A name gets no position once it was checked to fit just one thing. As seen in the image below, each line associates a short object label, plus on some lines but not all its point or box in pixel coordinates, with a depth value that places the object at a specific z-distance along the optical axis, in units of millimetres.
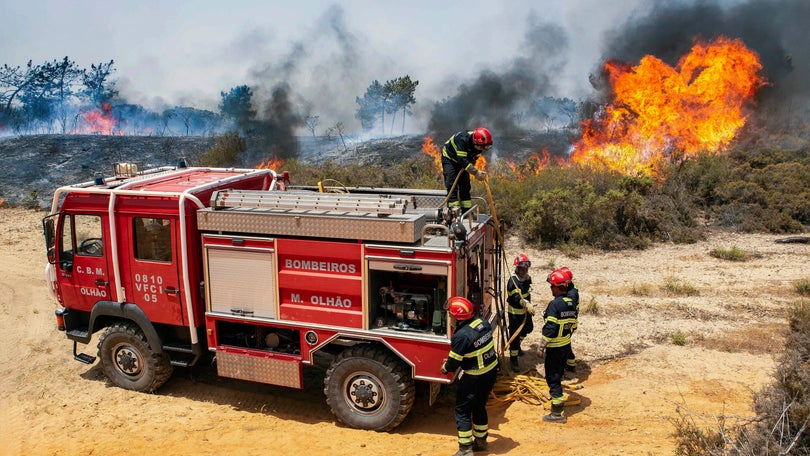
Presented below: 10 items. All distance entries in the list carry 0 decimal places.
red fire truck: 6477
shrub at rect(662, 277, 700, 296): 11461
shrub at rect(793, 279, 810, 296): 11305
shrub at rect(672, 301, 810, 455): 4770
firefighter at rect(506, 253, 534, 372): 7992
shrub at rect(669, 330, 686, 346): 8945
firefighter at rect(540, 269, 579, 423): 6801
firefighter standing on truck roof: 7703
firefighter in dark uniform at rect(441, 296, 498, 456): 5852
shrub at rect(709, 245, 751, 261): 14016
